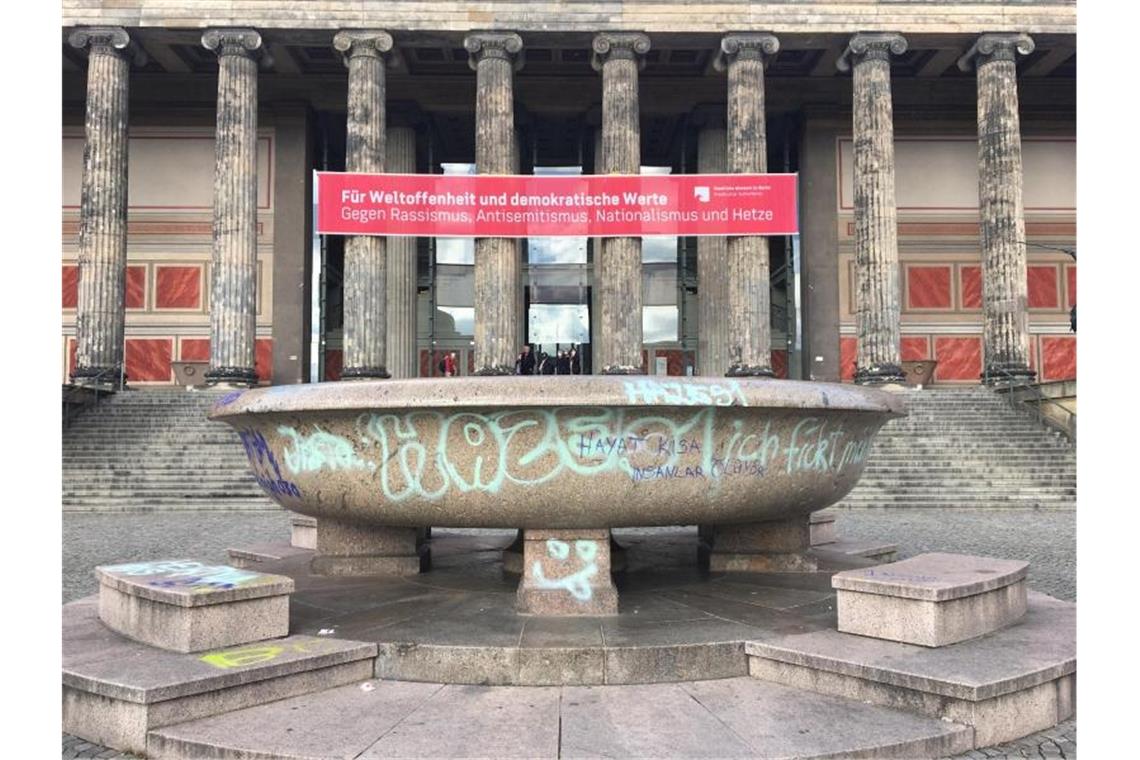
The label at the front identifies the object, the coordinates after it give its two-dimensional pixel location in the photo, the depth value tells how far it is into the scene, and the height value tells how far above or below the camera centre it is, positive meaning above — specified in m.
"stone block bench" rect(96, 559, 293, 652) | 3.88 -1.05
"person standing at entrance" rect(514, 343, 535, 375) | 24.30 +0.78
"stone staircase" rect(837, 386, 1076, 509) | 15.58 -1.47
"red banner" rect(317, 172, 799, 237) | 22.23 +4.97
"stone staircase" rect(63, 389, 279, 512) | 15.39 -1.44
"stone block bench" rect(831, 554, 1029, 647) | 3.97 -1.05
